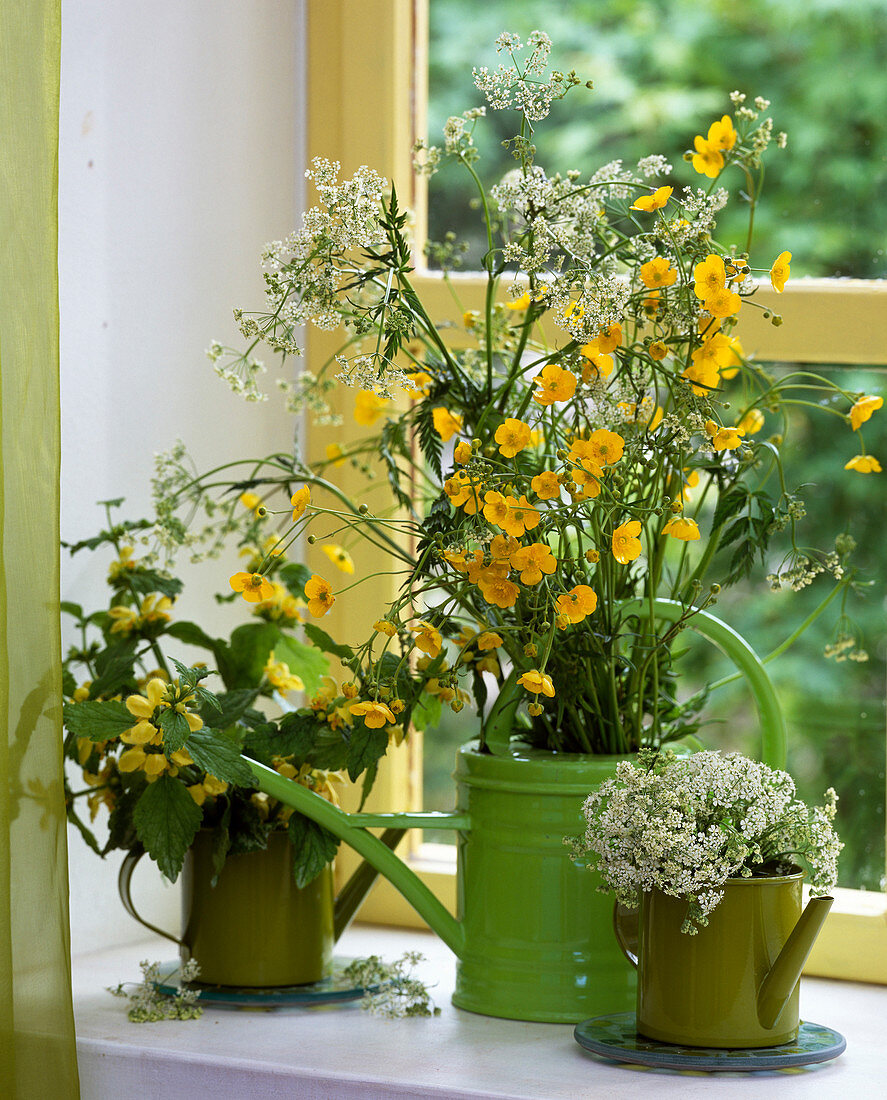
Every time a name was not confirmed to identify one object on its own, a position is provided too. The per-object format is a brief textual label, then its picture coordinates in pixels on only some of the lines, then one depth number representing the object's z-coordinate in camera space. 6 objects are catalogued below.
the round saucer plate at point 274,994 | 2.69
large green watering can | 2.63
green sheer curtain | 2.52
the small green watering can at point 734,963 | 2.52
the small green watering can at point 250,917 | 2.69
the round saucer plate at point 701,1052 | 2.52
